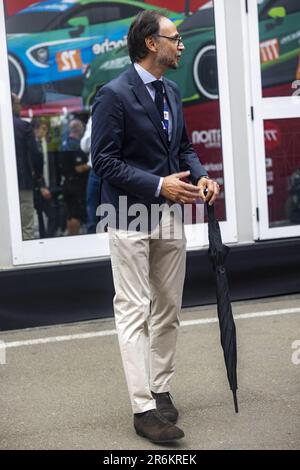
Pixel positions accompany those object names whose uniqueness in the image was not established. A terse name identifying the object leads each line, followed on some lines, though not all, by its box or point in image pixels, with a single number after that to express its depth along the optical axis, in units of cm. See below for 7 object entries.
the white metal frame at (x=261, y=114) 691
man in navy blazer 388
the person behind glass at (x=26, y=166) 661
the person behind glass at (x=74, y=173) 696
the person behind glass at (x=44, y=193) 680
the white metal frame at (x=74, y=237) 650
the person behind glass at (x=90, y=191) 695
